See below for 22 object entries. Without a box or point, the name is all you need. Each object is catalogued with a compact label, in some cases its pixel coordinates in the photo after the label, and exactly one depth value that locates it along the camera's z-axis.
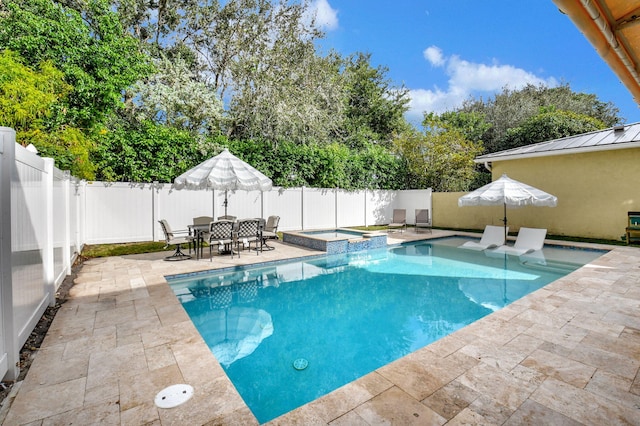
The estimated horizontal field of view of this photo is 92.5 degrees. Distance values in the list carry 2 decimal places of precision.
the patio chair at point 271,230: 9.56
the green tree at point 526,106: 23.58
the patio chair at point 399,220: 14.15
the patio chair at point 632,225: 10.41
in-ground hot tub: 9.74
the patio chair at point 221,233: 7.88
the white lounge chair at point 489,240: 10.77
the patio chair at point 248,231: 8.50
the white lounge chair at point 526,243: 10.16
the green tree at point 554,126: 19.19
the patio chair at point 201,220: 9.89
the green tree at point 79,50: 9.23
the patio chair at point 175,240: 7.84
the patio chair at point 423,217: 14.43
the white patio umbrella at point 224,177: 8.06
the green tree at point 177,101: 12.31
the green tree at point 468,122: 23.70
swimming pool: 3.50
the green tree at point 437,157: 17.66
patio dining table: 8.21
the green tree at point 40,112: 6.86
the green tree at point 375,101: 23.78
